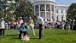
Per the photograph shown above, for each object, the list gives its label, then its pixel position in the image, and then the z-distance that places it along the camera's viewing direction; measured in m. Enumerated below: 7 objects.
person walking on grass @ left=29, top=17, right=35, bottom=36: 6.80
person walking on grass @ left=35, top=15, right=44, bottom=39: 5.43
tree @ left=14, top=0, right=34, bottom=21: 17.26
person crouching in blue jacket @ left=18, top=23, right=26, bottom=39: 5.69
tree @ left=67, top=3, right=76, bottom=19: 20.98
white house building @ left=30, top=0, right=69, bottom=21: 28.21
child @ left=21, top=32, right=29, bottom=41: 5.41
